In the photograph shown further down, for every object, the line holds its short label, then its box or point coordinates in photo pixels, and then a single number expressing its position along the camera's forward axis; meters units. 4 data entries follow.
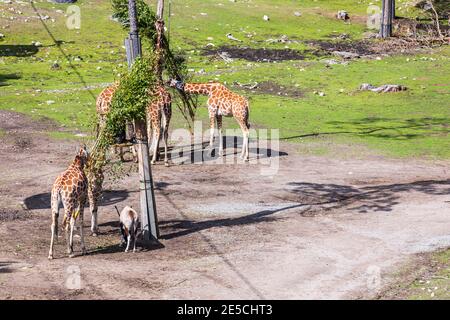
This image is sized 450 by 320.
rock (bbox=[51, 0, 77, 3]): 52.99
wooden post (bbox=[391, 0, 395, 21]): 50.84
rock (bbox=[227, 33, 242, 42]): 49.58
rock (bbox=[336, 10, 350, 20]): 55.97
